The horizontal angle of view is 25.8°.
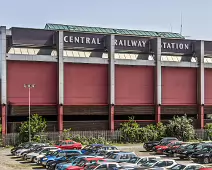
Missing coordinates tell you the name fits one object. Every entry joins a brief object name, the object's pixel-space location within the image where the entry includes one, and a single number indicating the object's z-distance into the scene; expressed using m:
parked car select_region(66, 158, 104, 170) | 32.75
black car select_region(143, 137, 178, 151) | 55.82
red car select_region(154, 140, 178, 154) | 51.41
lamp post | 59.24
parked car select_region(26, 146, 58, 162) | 44.38
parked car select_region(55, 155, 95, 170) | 34.00
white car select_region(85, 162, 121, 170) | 30.98
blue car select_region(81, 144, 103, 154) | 47.38
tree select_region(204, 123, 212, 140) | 72.94
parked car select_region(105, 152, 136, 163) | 37.88
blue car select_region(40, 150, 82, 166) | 39.56
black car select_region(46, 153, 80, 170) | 36.72
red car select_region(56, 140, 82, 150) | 53.32
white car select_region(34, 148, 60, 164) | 42.50
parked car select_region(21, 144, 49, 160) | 46.06
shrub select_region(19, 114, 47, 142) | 61.34
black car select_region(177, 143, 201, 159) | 45.58
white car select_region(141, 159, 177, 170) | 32.28
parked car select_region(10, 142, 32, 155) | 51.25
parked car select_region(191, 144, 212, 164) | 42.31
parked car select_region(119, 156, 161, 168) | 34.09
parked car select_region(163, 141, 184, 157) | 48.53
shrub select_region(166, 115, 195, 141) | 68.50
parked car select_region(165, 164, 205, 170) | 29.34
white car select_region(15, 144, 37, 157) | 48.87
